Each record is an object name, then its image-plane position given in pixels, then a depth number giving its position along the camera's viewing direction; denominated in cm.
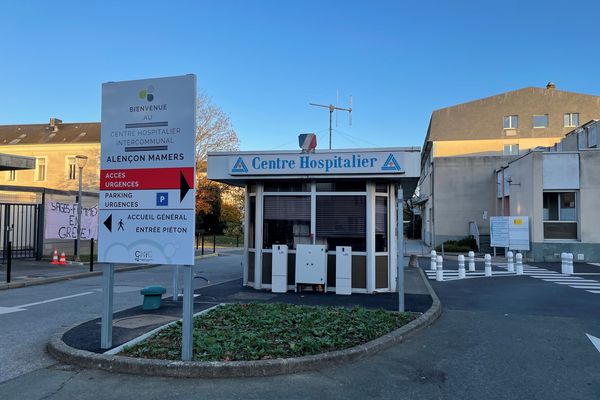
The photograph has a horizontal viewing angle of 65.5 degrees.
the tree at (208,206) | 3816
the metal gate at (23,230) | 1994
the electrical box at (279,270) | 1132
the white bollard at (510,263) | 1822
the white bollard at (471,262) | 1828
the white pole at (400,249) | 855
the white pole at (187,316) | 550
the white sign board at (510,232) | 2359
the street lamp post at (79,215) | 1934
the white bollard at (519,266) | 1741
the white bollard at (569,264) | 1734
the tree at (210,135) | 3650
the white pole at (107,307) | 607
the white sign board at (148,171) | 582
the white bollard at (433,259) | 1845
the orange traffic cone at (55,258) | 1883
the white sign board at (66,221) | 1961
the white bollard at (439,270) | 1514
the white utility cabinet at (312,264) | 1115
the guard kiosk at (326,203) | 1091
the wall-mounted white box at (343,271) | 1104
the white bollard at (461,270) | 1613
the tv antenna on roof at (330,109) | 3450
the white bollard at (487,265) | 1664
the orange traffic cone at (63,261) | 1862
